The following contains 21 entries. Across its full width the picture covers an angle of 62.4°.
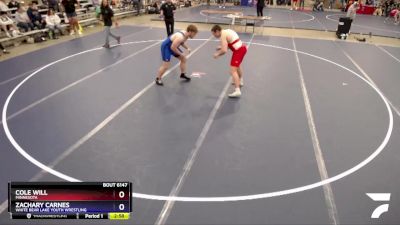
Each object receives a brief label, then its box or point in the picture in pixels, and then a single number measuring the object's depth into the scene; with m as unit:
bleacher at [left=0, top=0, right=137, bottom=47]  11.98
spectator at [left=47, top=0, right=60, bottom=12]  14.71
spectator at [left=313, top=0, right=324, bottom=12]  24.92
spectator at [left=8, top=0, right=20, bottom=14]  13.31
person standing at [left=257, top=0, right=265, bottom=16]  18.41
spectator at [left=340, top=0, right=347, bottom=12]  25.33
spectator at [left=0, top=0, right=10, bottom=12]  12.05
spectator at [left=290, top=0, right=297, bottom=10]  25.79
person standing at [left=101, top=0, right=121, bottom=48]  11.57
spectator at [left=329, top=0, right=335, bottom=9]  26.73
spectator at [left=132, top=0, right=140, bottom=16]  20.83
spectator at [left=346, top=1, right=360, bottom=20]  15.23
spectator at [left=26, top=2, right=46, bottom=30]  12.95
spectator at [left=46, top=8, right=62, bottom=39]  13.09
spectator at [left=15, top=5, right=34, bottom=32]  12.46
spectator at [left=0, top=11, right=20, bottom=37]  11.60
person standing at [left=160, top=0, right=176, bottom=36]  12.98
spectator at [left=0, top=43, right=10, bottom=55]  10.86
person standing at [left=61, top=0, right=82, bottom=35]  13.99
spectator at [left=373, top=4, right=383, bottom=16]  23.25
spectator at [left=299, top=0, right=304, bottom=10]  25.74
